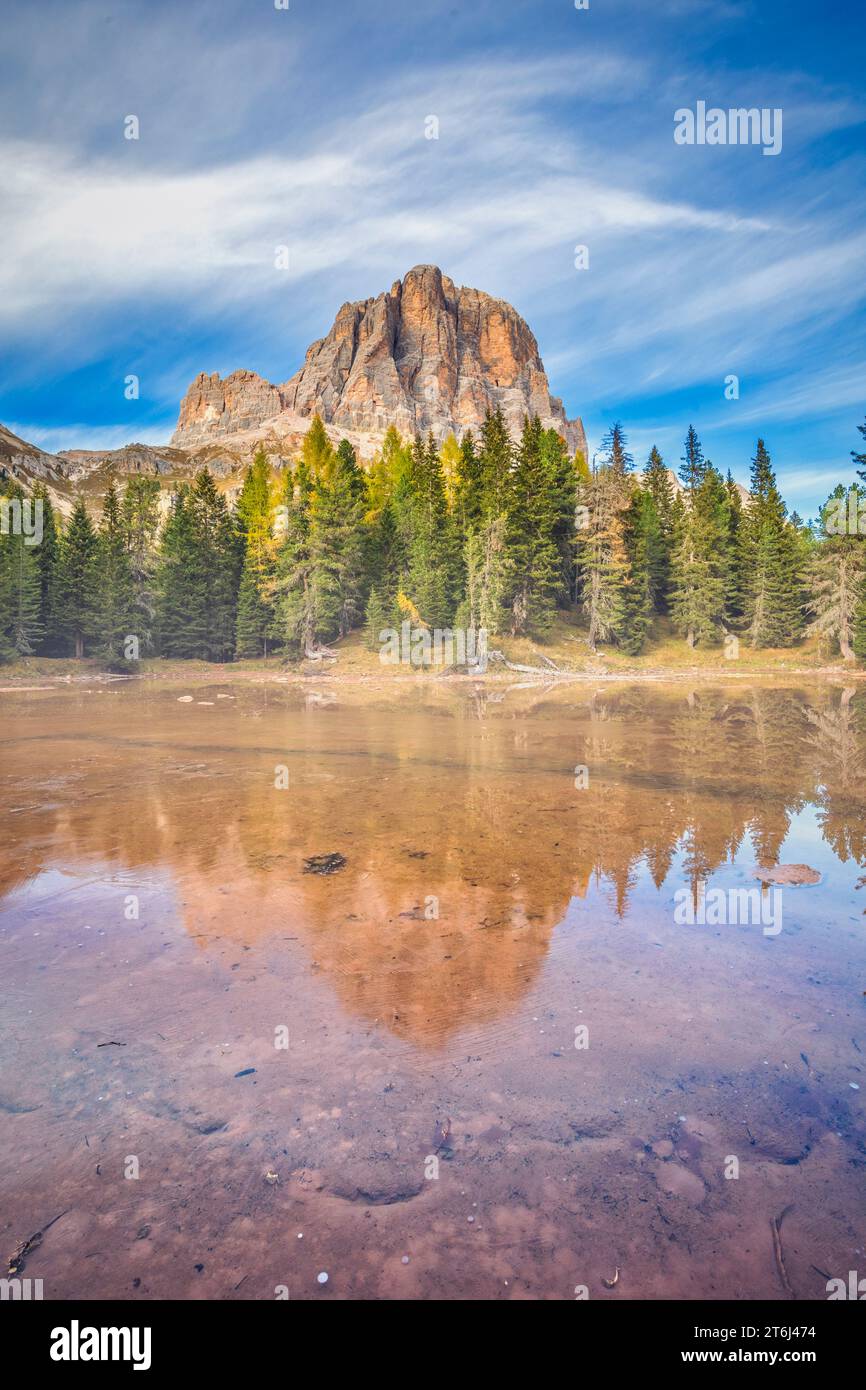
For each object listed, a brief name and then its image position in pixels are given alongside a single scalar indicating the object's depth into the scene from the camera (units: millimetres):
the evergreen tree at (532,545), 50844
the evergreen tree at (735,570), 62062
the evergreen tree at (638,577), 54500
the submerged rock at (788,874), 8711
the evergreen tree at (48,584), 56406
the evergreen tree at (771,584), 58094
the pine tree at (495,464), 52219
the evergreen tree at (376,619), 55031
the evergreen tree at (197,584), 57594
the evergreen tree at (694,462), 93375
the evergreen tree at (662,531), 62719
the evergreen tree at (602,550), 51594
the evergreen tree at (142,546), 57000
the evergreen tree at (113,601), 54438
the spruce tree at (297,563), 51281
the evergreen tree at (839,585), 52094
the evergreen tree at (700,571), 57125
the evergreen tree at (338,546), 51438
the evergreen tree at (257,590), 57062
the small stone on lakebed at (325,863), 9000
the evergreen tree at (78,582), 55406
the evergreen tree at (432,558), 54688
